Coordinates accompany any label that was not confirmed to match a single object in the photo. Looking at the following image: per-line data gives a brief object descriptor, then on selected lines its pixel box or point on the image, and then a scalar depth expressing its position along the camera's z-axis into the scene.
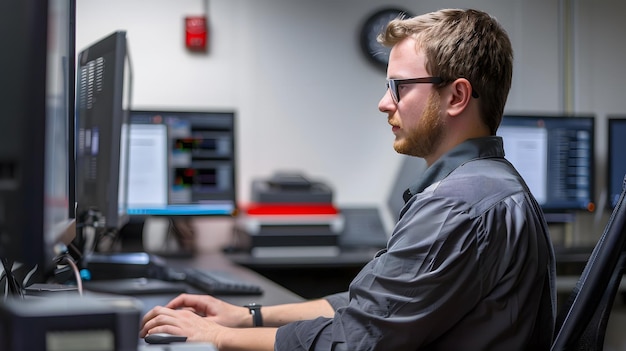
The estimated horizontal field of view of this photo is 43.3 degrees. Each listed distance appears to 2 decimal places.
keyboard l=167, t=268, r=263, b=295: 2.09
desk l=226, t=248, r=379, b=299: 3.01
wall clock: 3.64
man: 1.23
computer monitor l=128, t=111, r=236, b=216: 3.14
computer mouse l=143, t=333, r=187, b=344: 1.22
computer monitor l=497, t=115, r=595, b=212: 3.47
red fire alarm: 3.44
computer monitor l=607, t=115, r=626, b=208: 3.60
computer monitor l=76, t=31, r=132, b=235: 1.87
